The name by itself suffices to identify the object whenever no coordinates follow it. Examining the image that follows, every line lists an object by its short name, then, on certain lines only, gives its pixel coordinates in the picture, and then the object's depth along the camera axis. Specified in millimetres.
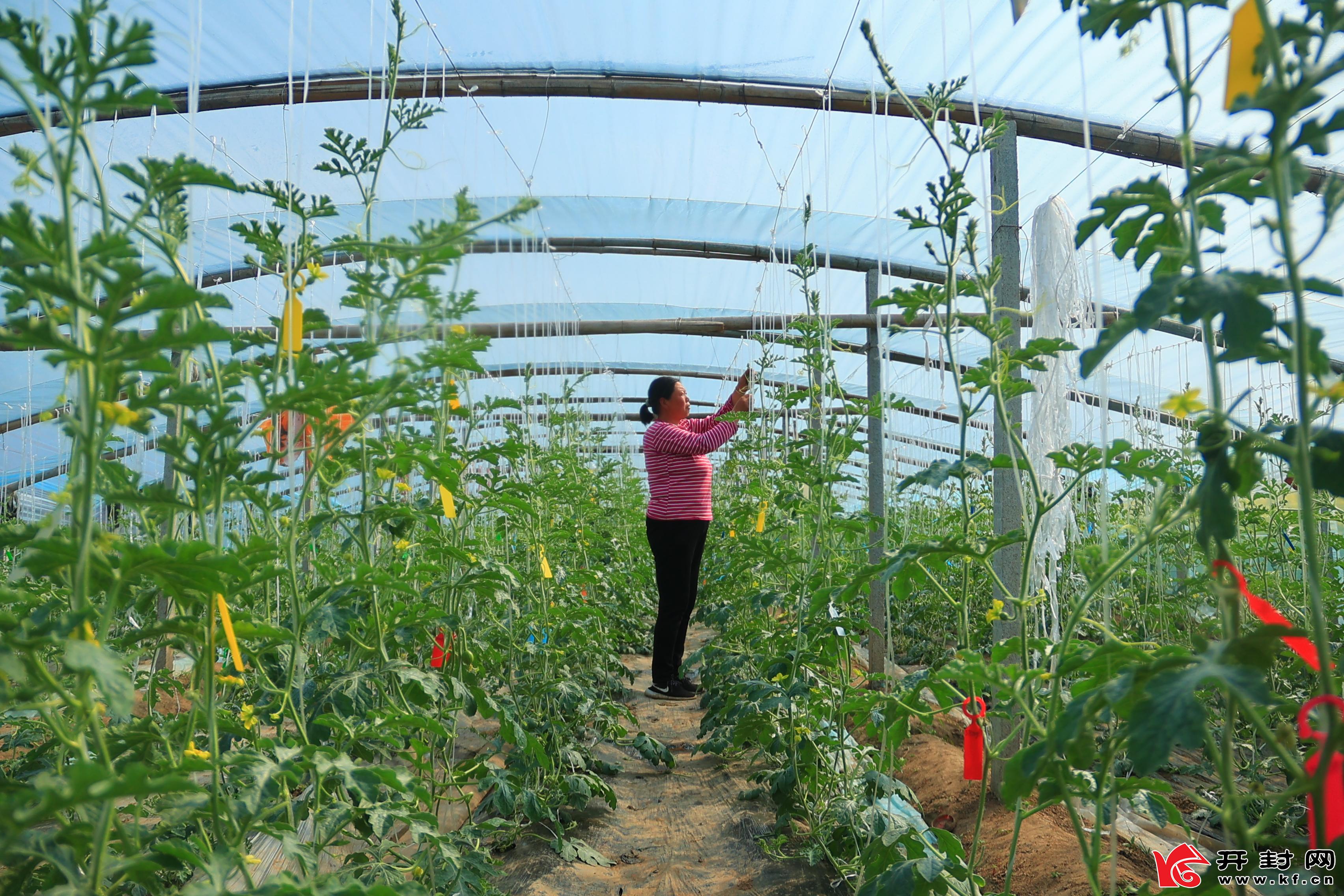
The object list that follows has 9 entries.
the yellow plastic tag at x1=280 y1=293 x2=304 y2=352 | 1373
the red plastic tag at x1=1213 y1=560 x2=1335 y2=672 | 966
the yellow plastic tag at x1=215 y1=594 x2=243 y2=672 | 1146
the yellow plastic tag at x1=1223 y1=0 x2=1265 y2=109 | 862
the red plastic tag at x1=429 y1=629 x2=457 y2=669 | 2451
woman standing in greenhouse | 5227
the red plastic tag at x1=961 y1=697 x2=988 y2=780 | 1620
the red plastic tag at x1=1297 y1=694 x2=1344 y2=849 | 808
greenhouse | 936
